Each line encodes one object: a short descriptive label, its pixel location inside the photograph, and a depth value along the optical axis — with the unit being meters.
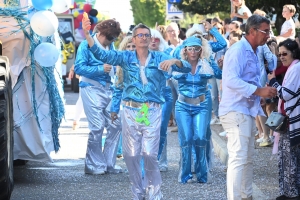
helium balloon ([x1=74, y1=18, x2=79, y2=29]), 35.31
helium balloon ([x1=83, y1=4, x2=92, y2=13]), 33.76
